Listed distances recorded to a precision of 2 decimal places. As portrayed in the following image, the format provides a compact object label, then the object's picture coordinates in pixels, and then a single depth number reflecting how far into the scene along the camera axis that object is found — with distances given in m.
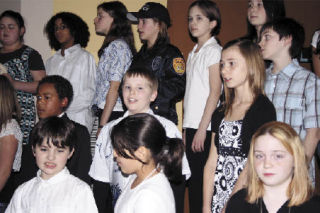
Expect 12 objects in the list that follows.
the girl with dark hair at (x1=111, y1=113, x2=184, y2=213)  2.26
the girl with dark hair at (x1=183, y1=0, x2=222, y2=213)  3.31
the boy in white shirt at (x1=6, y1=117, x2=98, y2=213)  2.59
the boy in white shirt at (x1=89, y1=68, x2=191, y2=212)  2.92
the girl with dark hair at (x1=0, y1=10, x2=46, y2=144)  3.85
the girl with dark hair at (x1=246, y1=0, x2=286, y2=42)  3.42
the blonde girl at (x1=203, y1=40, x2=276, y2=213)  2.60
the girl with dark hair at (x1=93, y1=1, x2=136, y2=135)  3.66
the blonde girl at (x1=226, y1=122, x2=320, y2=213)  2.15
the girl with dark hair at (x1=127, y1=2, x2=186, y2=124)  3.35
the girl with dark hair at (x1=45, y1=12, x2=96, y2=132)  4.01
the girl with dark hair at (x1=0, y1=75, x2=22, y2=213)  3.21
